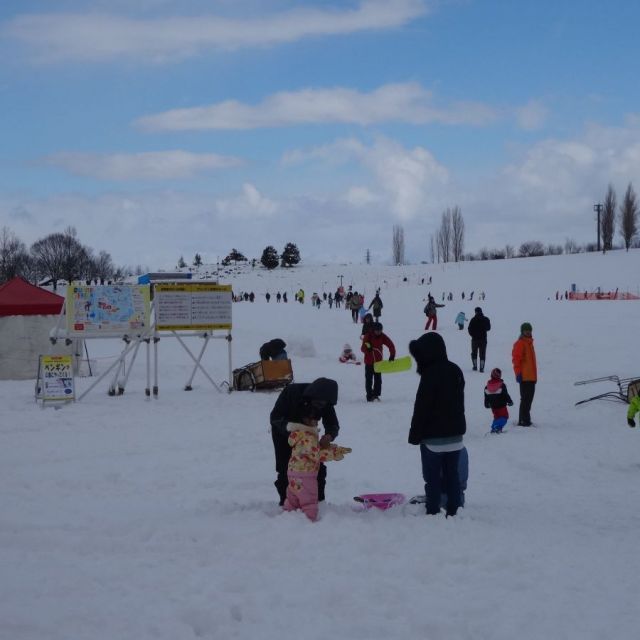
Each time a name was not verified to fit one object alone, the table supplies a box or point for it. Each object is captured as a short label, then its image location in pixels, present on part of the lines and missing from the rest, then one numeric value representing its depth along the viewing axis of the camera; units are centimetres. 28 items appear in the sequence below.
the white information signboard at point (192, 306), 1733
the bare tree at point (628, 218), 10406
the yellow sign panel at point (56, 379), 1553
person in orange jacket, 1337
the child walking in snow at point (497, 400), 1265
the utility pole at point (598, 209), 10359
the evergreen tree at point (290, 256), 12068
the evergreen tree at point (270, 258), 11854
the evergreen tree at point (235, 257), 13675
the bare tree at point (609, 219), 10513
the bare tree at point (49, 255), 9538
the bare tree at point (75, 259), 9501
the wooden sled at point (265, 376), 1772
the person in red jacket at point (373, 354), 1612
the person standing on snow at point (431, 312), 3209
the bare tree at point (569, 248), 13262
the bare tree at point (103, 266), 10486
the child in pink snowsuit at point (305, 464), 684
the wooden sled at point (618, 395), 1408
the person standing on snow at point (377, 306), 3744
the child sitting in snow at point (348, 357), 2455
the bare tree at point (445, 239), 12631
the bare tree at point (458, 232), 12581
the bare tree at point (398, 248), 13438
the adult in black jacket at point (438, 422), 697
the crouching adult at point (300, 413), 700
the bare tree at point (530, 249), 13919
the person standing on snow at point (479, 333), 2102
